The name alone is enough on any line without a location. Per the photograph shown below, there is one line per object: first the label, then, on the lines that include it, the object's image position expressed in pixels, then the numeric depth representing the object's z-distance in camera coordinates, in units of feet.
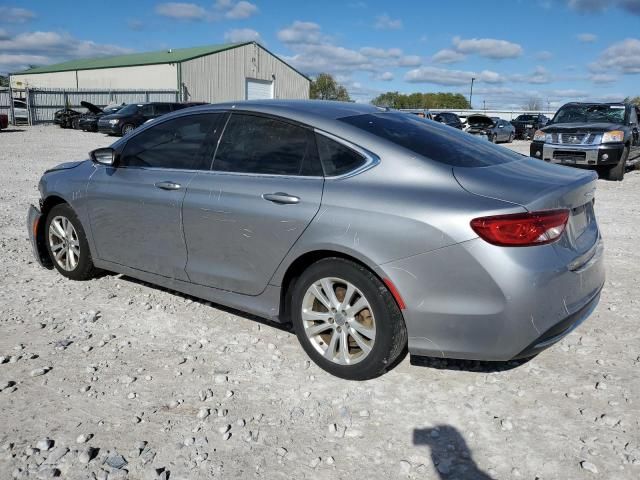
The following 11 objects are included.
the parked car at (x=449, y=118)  79.66
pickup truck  38.37
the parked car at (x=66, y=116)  98.23
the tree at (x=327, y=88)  224.84
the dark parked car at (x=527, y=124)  108.78
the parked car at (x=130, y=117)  78.59
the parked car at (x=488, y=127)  84.30
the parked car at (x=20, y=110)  106.52
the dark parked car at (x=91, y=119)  89.15
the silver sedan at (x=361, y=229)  9.36
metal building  132.67
